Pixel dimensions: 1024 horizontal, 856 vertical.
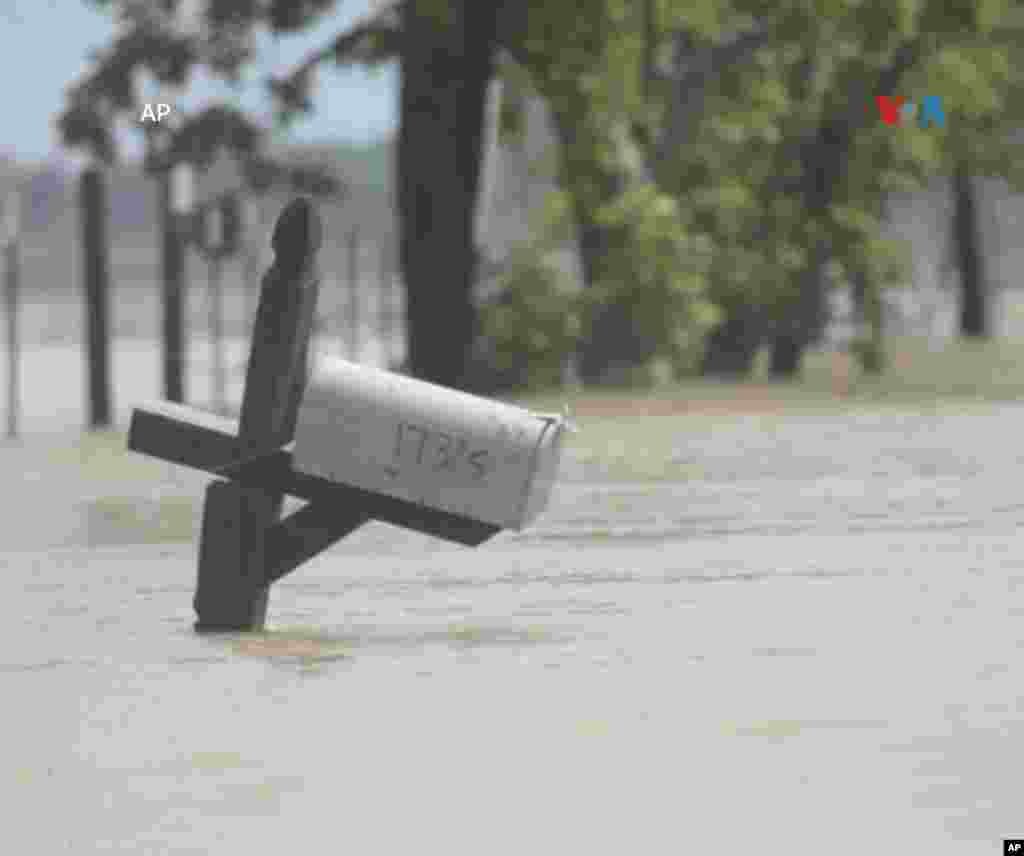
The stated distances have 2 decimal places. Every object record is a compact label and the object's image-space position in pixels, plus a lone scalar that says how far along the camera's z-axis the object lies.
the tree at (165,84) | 49.19
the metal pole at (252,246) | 45.22
